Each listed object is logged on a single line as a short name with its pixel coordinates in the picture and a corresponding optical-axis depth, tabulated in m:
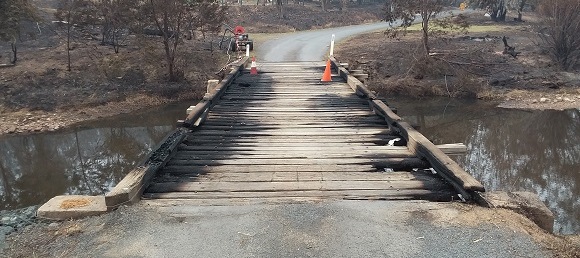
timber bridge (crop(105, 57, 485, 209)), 5.68
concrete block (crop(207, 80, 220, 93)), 13.34
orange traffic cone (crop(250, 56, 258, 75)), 16.01
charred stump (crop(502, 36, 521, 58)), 25.36
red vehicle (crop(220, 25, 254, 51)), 25.38
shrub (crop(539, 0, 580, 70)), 22.25
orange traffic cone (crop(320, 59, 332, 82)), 14.55
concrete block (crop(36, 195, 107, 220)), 5.03
